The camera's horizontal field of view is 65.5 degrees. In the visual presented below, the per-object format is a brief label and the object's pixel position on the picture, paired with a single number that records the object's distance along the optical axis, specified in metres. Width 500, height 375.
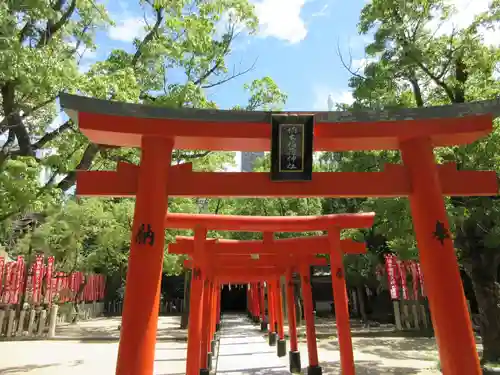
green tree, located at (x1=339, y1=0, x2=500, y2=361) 8.73
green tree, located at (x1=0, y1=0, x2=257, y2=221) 6.90
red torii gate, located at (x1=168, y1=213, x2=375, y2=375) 6.51
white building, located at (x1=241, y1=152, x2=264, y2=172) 56.71
